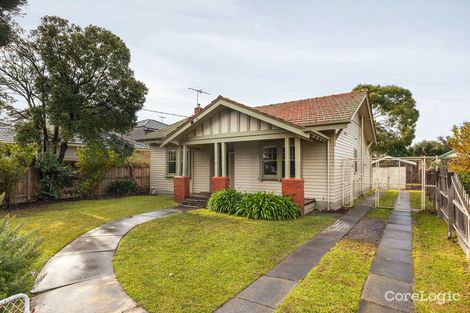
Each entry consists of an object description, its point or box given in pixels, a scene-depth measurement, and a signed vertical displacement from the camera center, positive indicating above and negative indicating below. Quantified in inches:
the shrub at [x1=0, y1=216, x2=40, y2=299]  105.0 -44.7
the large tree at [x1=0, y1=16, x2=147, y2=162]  440.8 +161.8
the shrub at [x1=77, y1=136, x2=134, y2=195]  501.0 +12.1
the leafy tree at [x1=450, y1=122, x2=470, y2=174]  267.9 +20.8
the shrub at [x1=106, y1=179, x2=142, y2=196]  572.1 -53.4
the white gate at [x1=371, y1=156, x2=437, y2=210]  731.4 -23.6
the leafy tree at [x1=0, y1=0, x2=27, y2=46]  317.7 +209.9
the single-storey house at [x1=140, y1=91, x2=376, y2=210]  360.8 +30.3
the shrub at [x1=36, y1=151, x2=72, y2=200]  450.3 -20.8
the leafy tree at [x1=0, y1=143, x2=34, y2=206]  382.9 +1.2
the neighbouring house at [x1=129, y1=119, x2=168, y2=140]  1073.5 +167.5
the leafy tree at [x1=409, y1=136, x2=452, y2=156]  1093.8 +80.2
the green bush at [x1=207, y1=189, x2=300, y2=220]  322.3 -55.8
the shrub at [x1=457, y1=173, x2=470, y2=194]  243.3 -14.4
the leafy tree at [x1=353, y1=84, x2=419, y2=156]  974.4 +198.0
